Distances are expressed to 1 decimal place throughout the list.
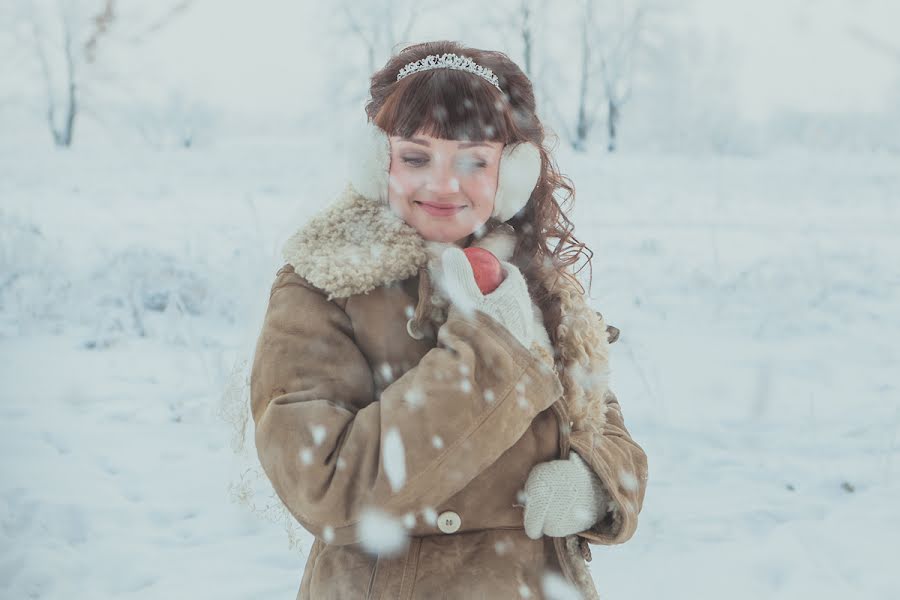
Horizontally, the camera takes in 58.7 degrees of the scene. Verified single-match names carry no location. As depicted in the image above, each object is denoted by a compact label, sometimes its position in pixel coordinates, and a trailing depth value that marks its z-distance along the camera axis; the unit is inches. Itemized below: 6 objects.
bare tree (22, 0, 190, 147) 407.8
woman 59.2
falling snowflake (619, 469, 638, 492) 71.7
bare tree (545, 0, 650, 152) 643.5
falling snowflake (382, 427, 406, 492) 58.2
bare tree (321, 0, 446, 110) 458.6
